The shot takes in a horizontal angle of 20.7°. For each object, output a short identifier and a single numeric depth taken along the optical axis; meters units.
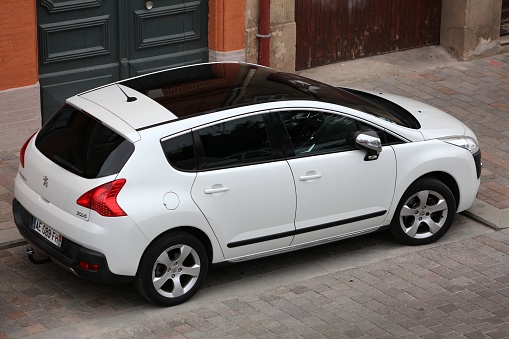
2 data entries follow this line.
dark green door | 14.81
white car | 10.53
